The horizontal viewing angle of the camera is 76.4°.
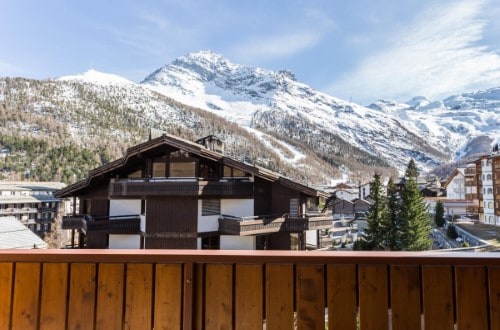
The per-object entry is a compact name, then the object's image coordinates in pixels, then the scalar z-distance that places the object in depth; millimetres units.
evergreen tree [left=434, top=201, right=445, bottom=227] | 46062
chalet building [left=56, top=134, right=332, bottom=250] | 16266
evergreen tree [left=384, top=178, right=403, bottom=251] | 30125
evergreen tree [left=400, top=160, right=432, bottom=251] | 29550
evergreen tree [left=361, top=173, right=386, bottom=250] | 29766
